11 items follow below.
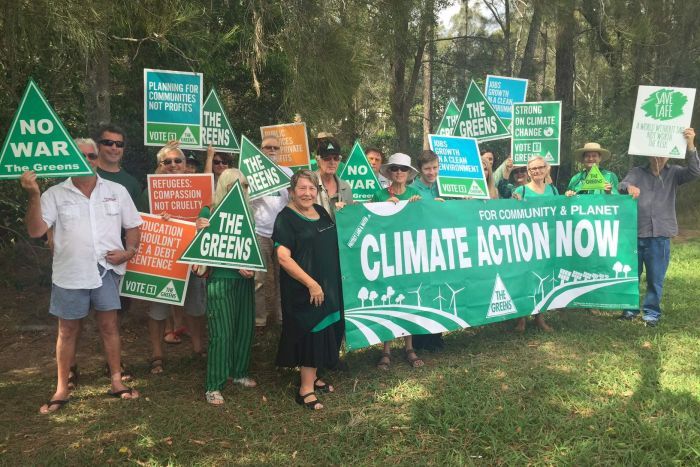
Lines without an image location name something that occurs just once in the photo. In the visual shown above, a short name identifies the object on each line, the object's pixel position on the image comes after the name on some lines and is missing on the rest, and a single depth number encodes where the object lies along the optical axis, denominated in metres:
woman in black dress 3.95
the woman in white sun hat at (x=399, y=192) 4.76
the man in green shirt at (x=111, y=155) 4.44
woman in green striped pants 4.09
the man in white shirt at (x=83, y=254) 3.81
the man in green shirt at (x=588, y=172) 5.82
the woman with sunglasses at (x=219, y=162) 5.63
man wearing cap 4.92
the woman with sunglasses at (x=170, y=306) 4.77
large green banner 4.47
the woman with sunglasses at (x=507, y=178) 6.75
